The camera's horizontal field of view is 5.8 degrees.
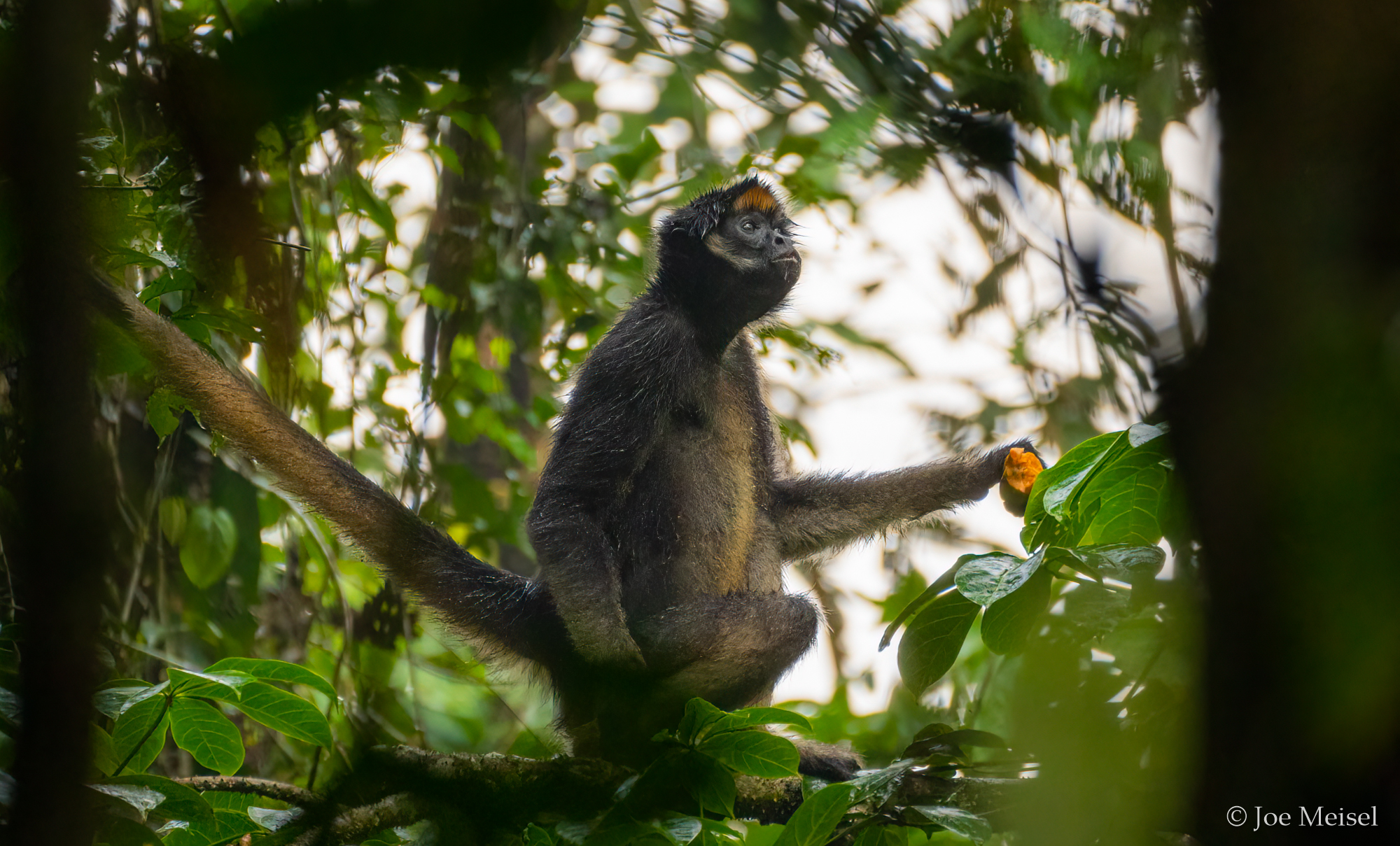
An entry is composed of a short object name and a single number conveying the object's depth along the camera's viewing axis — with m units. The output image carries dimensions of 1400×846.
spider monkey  11.92
